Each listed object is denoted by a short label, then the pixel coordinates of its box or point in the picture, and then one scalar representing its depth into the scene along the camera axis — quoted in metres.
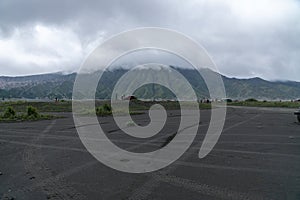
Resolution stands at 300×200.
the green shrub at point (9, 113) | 26.75
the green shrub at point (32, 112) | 26.53
